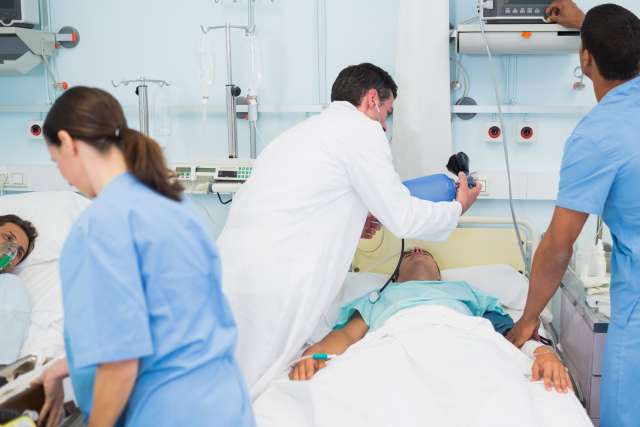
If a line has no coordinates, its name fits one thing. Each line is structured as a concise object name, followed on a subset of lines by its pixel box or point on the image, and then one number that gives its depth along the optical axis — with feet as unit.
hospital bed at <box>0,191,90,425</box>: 6.93
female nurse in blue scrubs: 3.64
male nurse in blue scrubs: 5.32
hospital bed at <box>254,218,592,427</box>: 4.98
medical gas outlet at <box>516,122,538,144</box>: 9.12
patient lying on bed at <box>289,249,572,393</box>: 7.04
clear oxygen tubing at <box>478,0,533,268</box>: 8.09
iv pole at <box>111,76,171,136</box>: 9.23
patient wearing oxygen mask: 6.70
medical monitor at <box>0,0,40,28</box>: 9.27
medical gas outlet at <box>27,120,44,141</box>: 10.21
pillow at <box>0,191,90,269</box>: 8.21
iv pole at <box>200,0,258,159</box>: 9.12
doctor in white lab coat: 6.00
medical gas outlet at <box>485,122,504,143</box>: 9.21
